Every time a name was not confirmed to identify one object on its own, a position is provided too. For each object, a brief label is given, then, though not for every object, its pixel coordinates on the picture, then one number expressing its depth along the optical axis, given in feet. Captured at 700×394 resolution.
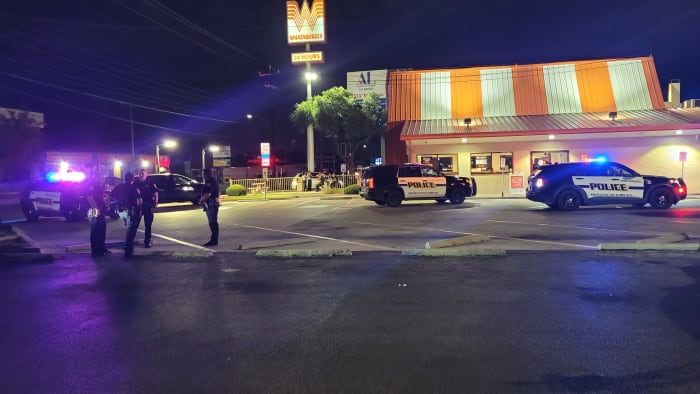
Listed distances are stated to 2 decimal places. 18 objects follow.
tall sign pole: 128.88
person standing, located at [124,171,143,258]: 35.14
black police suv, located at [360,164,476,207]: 72.95
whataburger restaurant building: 89.76
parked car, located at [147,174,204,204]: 83.20
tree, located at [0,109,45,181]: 134.82
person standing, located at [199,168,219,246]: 38.83
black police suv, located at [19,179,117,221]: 61.52
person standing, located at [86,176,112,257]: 35.69
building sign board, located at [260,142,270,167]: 110.27
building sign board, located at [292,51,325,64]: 128.77
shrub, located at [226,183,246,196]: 111.55
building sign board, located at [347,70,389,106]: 223.71
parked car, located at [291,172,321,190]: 120.88
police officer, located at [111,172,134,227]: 35.96
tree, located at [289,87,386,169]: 122.72
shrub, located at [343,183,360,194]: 103.35
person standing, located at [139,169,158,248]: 38.11
